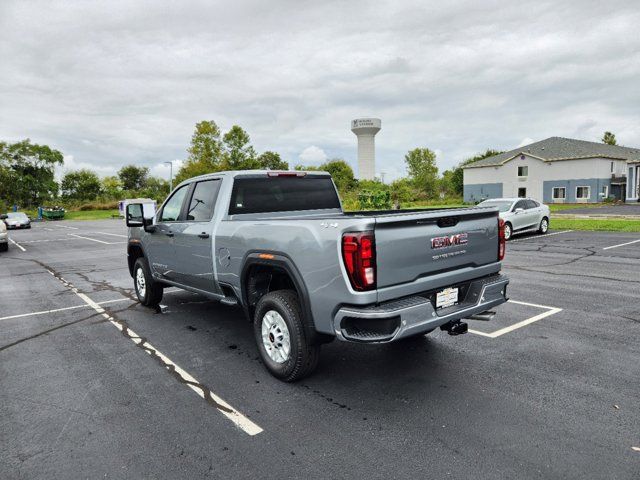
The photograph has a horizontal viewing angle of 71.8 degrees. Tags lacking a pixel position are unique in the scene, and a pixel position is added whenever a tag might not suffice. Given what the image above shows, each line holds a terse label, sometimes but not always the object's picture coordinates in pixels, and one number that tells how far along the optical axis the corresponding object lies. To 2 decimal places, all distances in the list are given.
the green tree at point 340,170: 87.35
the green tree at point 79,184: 79.19
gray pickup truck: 3.38
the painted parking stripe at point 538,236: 16.22
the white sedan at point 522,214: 16.42
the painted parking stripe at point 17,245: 17.94
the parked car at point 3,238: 16.38
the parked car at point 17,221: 32.44
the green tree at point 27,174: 62.94
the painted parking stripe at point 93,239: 19.38
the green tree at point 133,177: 109.75
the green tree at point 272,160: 85.69
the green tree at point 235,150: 52.75
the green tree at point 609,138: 84.81
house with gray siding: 47.59
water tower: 100.25
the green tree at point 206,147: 52.12
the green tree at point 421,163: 79.94
